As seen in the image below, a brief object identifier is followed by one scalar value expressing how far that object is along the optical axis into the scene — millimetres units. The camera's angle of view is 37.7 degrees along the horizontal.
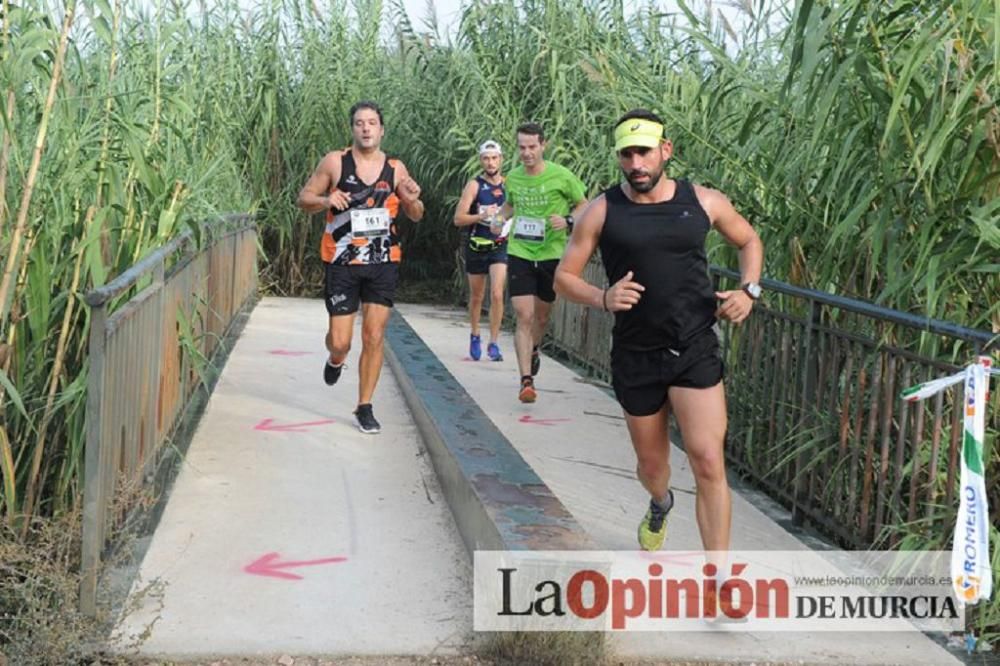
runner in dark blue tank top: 11953
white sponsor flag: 4570
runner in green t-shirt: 10086
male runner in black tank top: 5273
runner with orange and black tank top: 8477
